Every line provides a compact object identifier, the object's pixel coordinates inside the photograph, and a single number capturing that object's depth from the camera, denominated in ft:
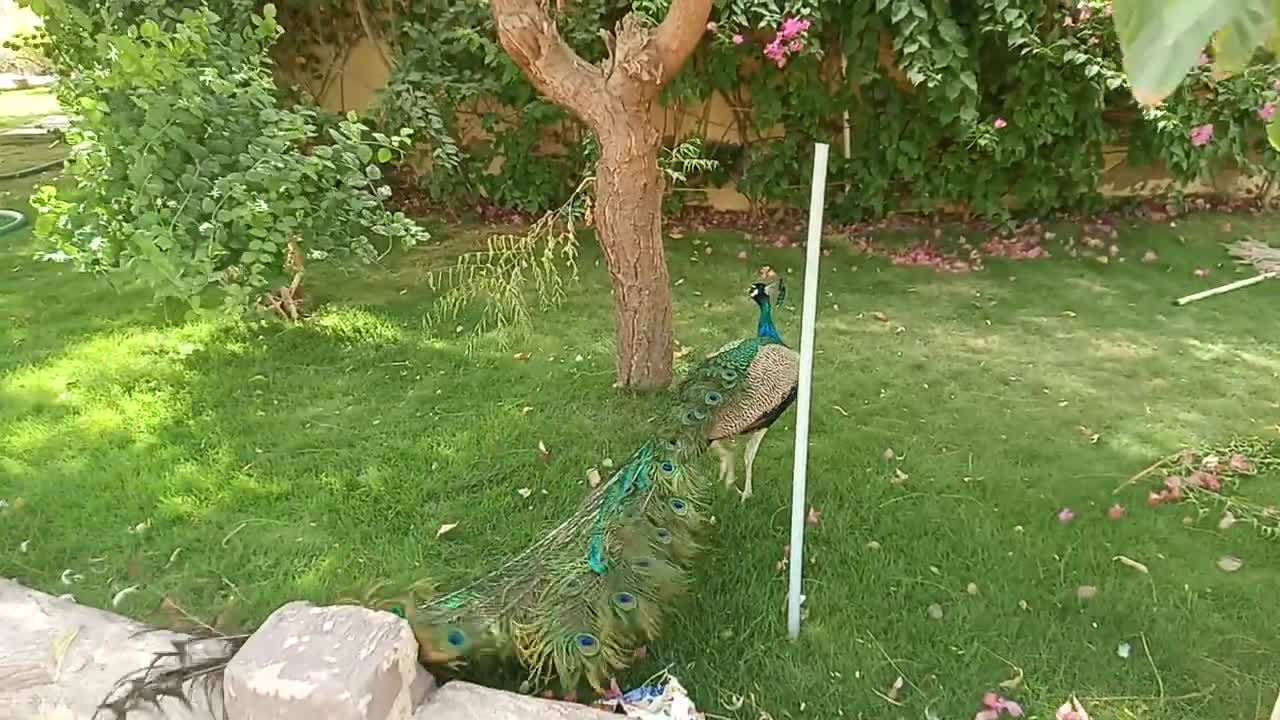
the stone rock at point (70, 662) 5.71
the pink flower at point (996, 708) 6.59
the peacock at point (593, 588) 6.09
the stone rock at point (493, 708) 5.43
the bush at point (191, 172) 9.96
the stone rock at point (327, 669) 5.12
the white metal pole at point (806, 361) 6.49
